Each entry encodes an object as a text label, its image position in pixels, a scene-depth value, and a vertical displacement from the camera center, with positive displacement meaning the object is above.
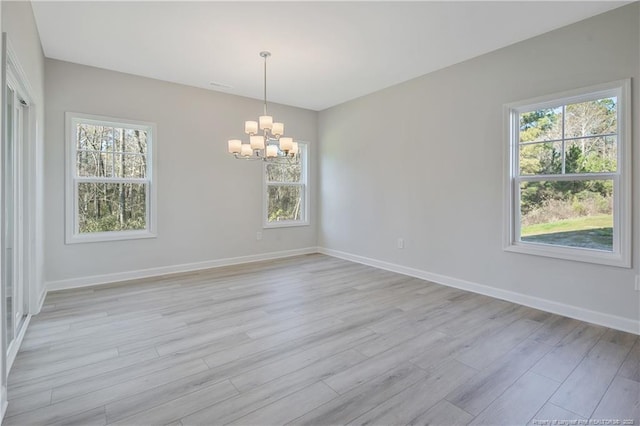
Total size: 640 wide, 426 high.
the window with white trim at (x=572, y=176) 2.84 +0.35
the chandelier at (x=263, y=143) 3.45 +0.77
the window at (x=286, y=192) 5.77 +0.37
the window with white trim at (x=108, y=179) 4.04 +0.43
